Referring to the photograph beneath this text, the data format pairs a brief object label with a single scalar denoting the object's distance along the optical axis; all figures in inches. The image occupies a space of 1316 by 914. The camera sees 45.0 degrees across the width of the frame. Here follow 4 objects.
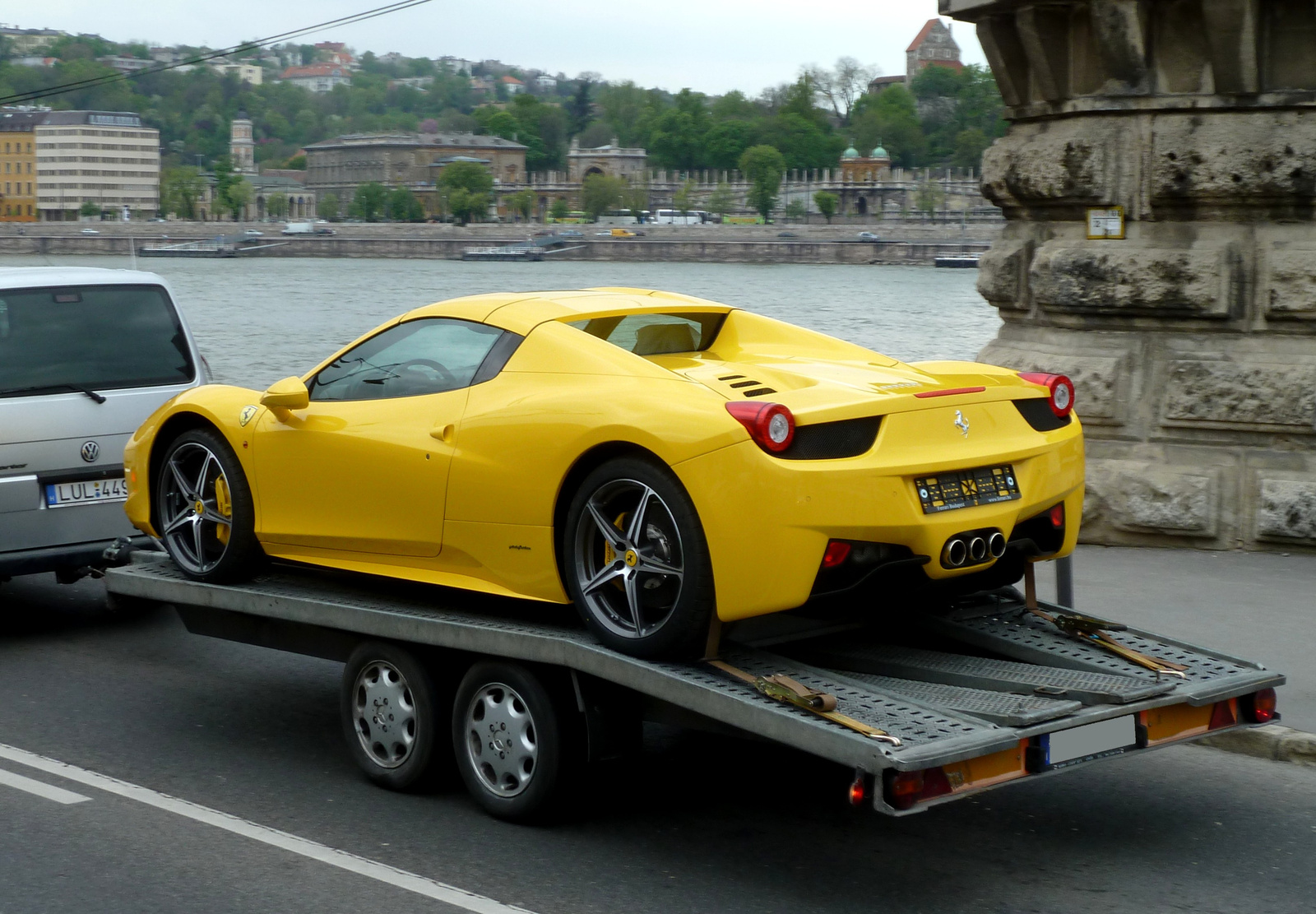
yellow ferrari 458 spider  176.4
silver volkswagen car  301.9
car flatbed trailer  162.9
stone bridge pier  346.0
